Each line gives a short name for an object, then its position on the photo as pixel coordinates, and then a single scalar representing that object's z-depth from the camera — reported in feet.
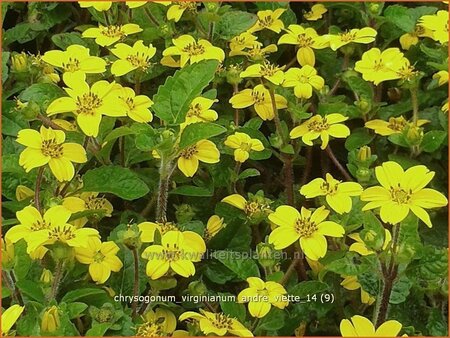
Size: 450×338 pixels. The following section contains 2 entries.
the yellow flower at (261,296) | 0.97
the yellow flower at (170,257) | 0.97
